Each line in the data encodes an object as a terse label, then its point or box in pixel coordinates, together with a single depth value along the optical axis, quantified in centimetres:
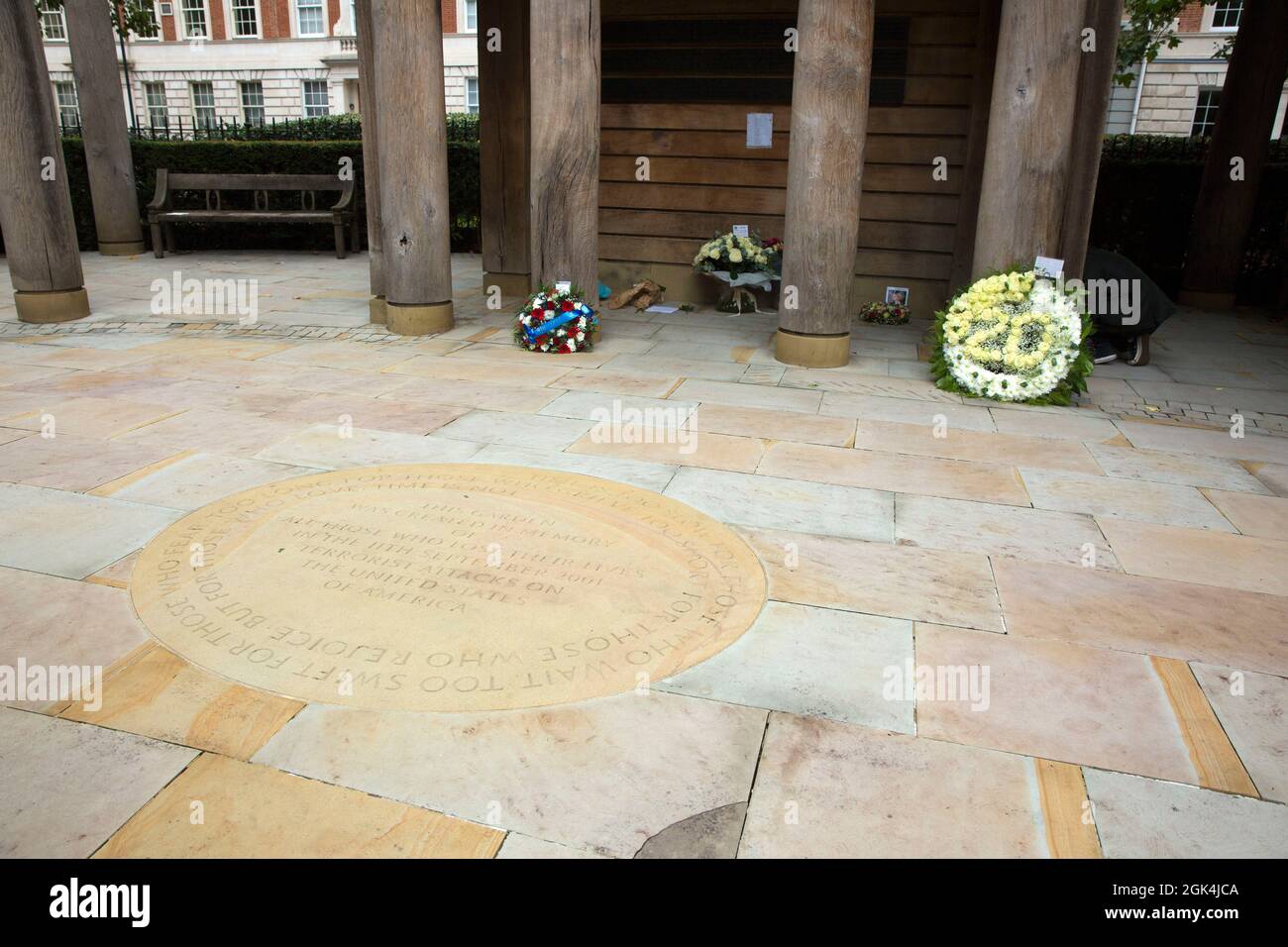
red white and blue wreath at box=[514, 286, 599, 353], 750
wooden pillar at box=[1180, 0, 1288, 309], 1000
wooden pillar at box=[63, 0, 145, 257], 1232
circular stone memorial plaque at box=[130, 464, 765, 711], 288
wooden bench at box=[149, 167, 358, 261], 1306
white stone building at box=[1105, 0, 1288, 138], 2559
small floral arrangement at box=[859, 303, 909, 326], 927
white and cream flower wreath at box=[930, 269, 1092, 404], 641
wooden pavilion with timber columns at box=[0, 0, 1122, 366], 666
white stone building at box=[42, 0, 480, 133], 2978
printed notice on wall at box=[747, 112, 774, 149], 941
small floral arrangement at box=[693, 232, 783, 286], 933
